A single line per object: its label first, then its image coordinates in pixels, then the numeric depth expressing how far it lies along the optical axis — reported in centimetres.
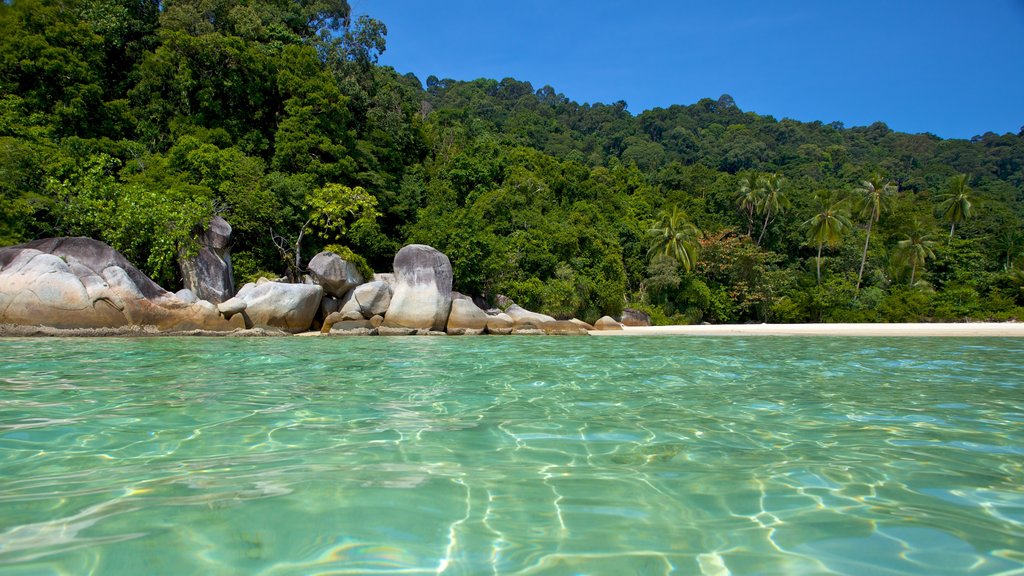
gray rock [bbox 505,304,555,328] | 1912
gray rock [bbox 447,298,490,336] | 1738
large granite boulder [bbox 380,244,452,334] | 1697
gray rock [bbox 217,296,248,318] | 1454
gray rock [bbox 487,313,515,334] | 1808
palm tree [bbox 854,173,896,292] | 3484
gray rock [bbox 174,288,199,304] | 1431
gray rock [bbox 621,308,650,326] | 2583
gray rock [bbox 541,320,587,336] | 1829
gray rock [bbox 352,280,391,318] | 1725
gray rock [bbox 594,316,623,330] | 2201
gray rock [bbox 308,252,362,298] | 1756
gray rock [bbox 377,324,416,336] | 1622
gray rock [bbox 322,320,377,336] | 1553
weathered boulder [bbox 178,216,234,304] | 1617
